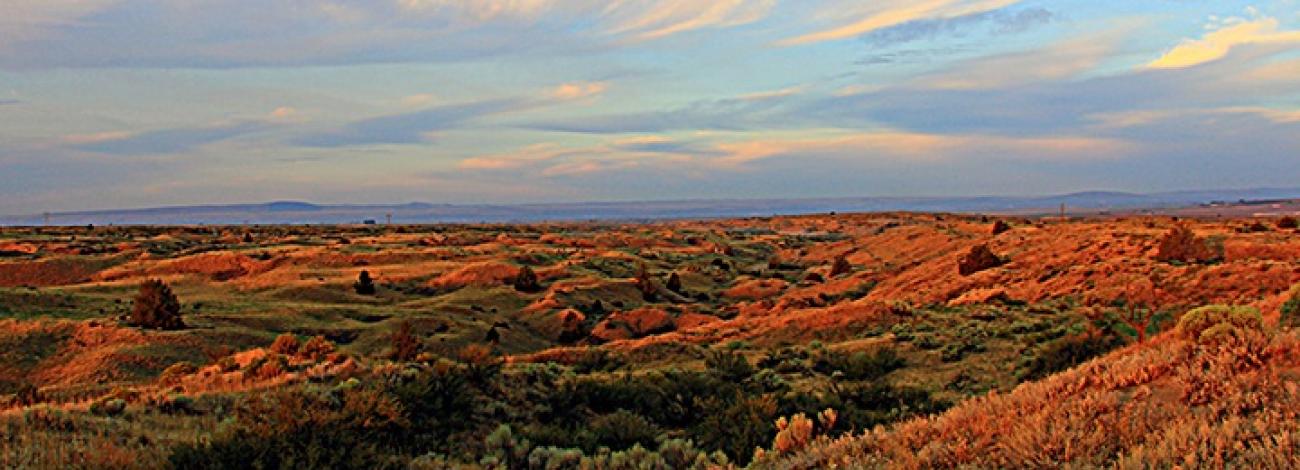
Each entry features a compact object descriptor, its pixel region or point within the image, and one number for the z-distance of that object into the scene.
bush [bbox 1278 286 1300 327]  13.05
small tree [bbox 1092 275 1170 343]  22.25
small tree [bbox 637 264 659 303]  45.22
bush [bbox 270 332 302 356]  18.89
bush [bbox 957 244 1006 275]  40.56
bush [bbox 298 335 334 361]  16.22
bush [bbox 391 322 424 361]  23.53
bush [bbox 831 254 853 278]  54.58
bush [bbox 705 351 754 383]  16.39
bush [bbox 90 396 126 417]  9.95
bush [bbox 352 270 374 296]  42.34
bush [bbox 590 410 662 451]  11.21
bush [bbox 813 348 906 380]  17.12
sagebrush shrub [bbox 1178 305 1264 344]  10.12
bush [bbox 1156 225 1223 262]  32.25
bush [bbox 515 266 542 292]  44.28
